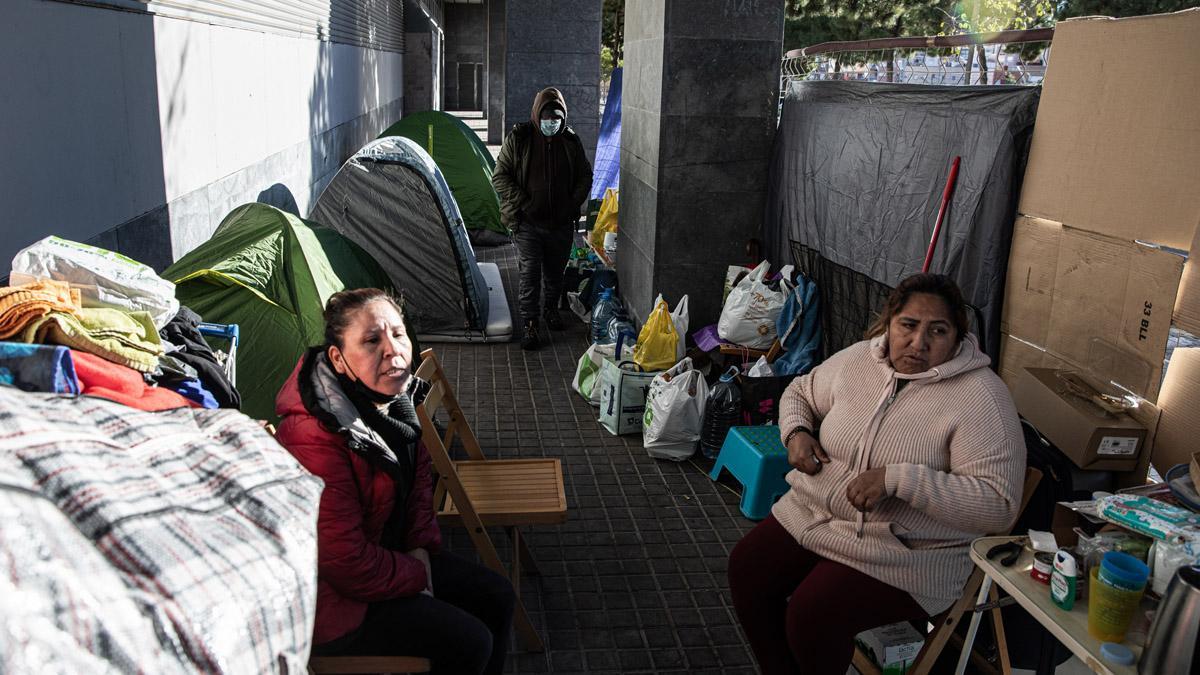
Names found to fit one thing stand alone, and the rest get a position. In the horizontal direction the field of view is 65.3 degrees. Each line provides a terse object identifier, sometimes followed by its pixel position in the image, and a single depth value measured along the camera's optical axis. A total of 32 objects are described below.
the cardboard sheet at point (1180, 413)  3.11
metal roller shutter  5.61
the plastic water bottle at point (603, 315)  7.29
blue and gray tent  7.42
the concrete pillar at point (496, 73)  26.33
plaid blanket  1.21
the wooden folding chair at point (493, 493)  3.41
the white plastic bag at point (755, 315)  5.95
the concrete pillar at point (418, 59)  22.48
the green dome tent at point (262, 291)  4.59
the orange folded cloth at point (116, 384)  2.11
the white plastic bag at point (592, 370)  6.22
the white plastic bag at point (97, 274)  2.59
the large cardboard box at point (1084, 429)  3.29
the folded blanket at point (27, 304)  2.13
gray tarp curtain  4.15
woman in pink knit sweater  2.89
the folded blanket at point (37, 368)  1.88
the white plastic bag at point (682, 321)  6.17
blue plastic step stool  4.63
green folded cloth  2.19
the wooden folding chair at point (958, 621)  2.77
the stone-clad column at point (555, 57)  13.87
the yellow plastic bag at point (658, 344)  5.94
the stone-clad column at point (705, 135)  6.43
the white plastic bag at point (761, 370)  5.45
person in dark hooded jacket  7.52
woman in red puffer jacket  2.55
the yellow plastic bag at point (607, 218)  9.87
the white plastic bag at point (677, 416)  5.29
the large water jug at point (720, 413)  5.25
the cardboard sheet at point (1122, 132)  3.15
